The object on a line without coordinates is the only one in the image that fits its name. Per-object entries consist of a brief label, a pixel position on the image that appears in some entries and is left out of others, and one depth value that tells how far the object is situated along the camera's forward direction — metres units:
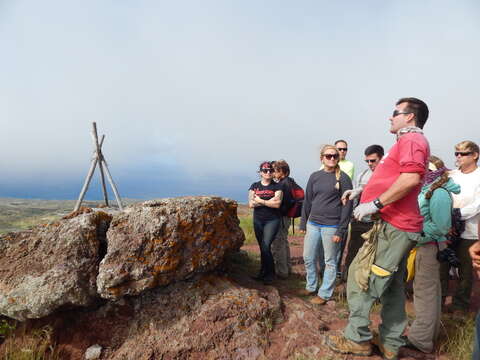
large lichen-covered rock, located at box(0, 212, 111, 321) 3.33
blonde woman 4.45
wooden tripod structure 11.39
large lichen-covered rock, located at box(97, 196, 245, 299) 3.48
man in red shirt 2.72
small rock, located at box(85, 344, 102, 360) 3.35
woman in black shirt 5.27
